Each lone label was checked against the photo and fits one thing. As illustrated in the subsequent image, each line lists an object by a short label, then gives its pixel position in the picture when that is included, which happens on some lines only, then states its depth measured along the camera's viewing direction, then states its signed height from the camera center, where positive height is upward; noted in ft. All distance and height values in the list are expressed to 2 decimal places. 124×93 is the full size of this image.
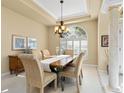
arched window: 15.96 +1.47
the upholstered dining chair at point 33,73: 5.17 -1.98
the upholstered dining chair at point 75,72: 6.65 -2.39
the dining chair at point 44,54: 10.58 -1.09
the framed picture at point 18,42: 10.75 +0.70
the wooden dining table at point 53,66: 6.57 -1.77
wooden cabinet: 9.99 -2.34
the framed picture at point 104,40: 11.72 +0.93
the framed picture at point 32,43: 12.83 +0.69
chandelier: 9.56 +2.27
